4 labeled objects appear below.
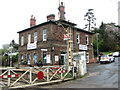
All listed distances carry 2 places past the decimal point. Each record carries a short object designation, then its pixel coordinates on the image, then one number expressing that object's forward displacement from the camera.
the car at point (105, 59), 23.47
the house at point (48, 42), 21.52
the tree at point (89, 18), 52.63
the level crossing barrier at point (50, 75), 8.76
